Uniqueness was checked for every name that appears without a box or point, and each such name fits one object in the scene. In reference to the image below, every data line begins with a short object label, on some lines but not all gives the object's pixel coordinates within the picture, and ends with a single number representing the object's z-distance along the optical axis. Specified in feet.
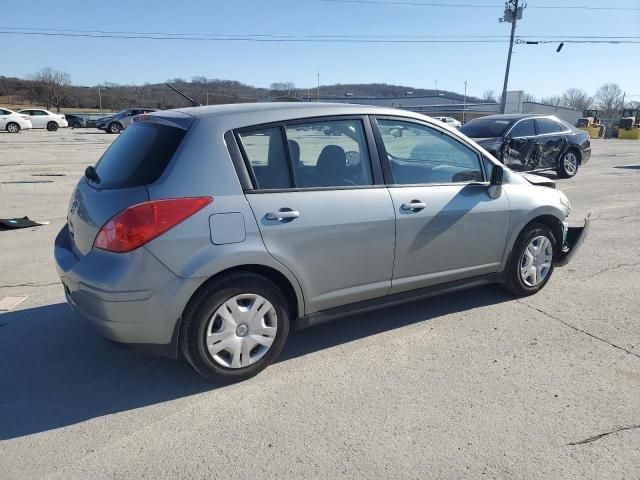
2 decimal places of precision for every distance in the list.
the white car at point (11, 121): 106.63
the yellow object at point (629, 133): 126.52
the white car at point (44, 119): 119.24
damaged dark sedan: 39.86
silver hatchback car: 9.67
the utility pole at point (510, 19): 129.90
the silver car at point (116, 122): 116.78
